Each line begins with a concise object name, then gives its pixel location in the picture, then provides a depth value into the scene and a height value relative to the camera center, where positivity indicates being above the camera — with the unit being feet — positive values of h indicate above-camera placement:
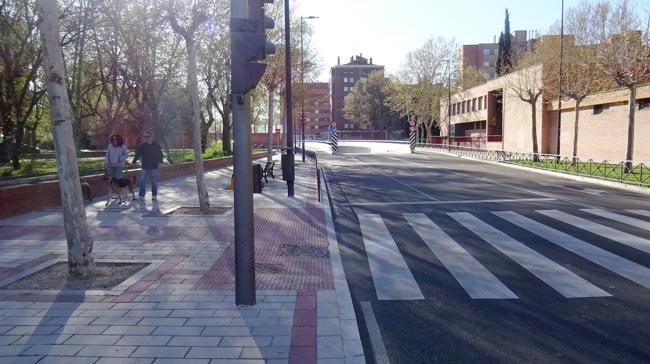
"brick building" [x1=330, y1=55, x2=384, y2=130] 428.56 +50.22
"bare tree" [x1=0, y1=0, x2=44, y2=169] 58.44 +9.37
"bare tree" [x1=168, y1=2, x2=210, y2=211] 35.88 +4.06
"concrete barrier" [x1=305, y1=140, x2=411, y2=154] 182.70 -5.26
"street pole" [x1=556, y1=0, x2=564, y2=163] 82.21 +15.30
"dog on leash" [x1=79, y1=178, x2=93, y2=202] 42.86 -4.47
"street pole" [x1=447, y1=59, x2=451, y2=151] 196.93 +27.11
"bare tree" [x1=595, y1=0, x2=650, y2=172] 67.10 +10.91
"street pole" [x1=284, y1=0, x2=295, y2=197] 45.80 +1.44
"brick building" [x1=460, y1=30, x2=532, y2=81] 320.39 +49.82
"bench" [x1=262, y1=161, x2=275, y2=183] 65.69 -4.37
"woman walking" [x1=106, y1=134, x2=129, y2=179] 41.39 -1.39
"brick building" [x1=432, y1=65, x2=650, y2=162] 90.27 +2.83
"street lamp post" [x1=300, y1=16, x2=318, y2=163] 99.66 +12.40
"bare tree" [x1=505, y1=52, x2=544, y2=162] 104.81 +12.31
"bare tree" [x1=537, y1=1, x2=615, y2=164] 77.41 +12.18
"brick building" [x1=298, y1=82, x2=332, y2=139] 474.90 +16.76
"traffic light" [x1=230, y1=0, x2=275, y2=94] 16.11 +2.63
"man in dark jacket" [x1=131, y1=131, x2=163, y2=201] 42.98 -1.65
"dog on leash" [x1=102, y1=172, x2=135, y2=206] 42.04 -3.96
